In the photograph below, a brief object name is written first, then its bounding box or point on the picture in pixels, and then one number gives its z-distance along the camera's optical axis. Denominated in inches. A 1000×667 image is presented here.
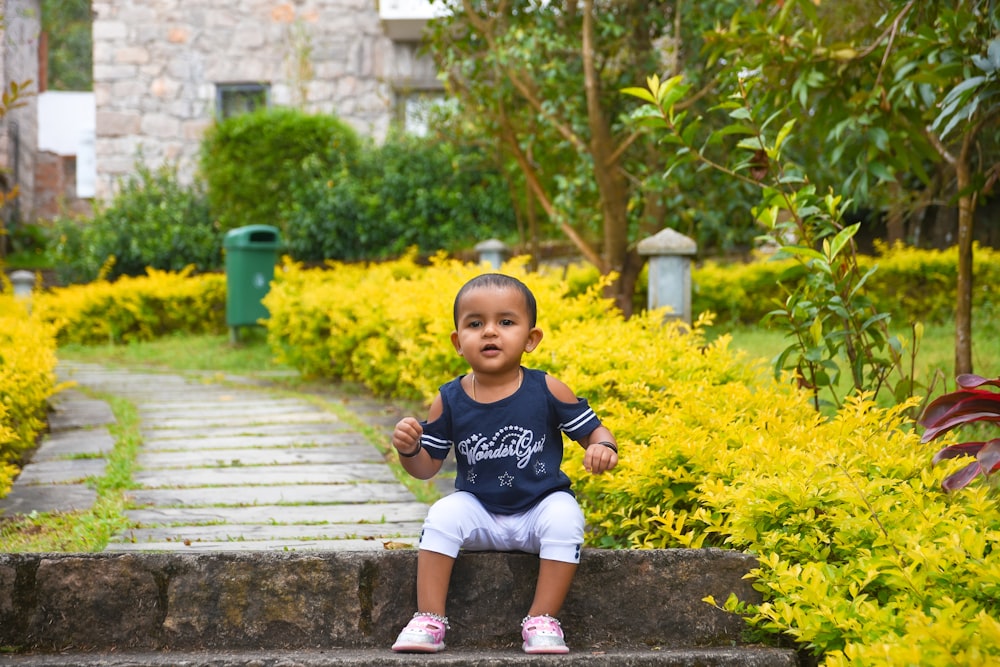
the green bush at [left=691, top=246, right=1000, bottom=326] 400.8
